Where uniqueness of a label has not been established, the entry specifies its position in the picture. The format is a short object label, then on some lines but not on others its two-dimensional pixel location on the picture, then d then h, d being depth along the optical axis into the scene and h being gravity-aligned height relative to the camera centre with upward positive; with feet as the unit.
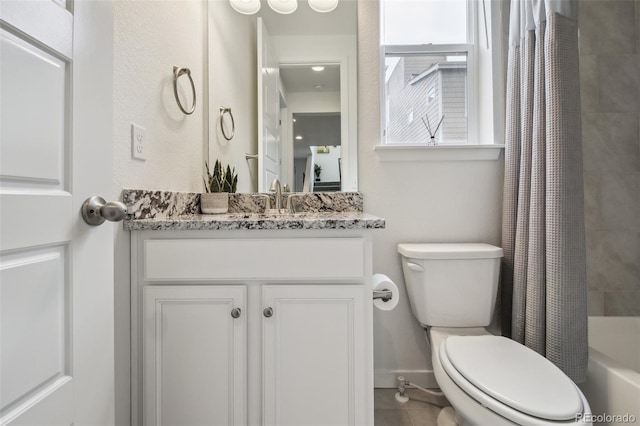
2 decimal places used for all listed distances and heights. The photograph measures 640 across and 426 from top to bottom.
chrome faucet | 5.13 +0.38
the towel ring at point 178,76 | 4.32 +1.91
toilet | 2.73 -1.57
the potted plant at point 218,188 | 4.78 +0.41
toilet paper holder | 3.81 -0.97
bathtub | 3.32 -2.00
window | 5.51 +2.52
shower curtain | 3.72 +0.23
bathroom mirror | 5.23 +2.03
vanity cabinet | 3.26 -1.21
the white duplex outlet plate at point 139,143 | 3.48 +0.81
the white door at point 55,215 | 1.59 +0.00
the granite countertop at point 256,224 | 3.25 -0.10
